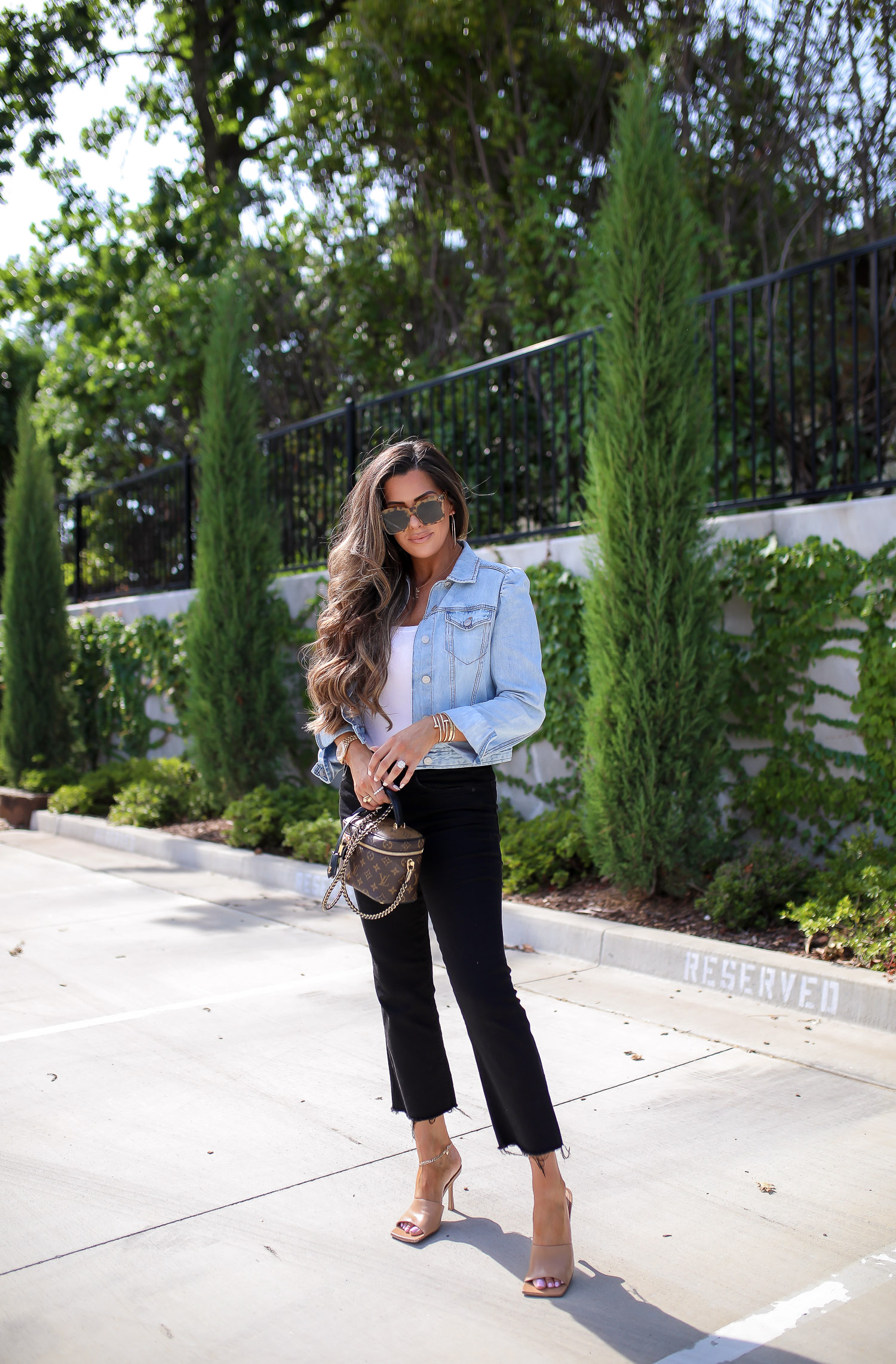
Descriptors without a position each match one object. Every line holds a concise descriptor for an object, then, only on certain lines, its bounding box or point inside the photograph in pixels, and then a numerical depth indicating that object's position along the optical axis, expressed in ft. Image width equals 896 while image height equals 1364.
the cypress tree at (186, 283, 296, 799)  30.12
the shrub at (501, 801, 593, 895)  20.54
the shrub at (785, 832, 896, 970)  15.03
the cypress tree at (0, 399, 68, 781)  39.93
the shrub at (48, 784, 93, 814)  34.47
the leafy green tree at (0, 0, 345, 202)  50.11
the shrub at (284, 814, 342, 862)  24.13
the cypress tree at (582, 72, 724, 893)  18.53
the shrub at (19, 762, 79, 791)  37.60
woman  8.55
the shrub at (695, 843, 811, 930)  17.28
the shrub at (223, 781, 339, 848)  26.50
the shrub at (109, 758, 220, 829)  31.30
